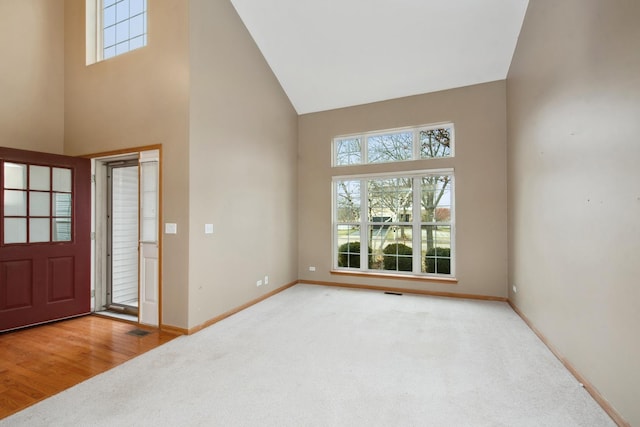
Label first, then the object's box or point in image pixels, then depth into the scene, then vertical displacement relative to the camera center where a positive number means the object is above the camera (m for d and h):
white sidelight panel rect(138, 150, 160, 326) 3.47 -0.21
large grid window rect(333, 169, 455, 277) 4.83 -0.05
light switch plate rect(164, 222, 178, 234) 3.31 -0.07
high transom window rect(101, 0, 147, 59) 3.77 +2.67
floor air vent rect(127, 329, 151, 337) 3.25 -1.26
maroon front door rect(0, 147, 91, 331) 3.30 -0.18
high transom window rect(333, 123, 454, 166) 4.83 +1.33
